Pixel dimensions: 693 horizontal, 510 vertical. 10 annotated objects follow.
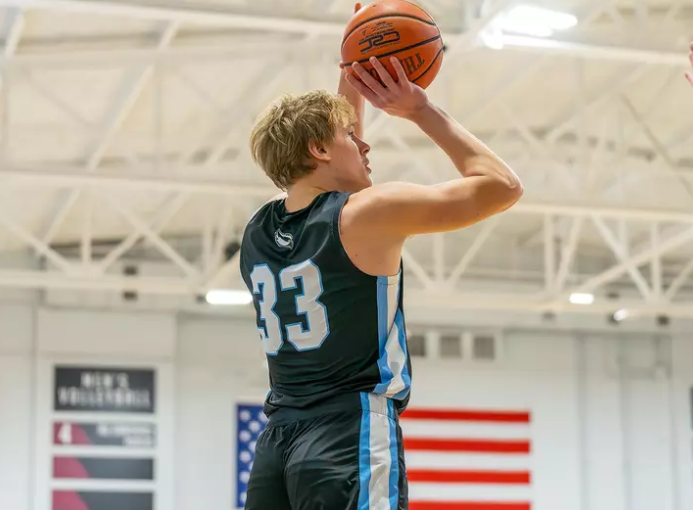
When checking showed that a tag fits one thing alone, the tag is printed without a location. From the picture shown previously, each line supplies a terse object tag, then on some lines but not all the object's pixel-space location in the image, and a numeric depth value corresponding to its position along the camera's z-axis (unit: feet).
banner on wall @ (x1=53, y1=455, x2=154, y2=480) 54.75
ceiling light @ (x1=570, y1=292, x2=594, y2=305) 51.34
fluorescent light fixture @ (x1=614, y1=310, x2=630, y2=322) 59.17
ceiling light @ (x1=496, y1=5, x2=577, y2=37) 26.12
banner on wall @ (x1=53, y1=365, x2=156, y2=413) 55.47
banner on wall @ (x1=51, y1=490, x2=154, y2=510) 54.39
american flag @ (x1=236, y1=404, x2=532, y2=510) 59.62
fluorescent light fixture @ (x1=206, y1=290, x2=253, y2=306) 48.78
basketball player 10.12
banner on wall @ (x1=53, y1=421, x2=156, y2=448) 55.11
